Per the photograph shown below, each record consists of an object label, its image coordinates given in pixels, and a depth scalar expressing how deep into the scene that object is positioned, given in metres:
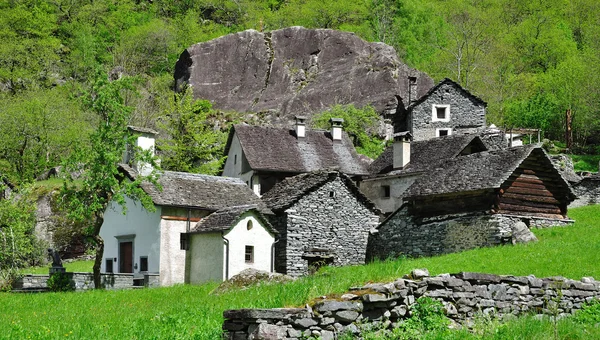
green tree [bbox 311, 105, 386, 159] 62.38
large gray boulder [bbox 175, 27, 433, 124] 66.69
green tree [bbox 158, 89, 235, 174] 56.16
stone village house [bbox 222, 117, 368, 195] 48.06
